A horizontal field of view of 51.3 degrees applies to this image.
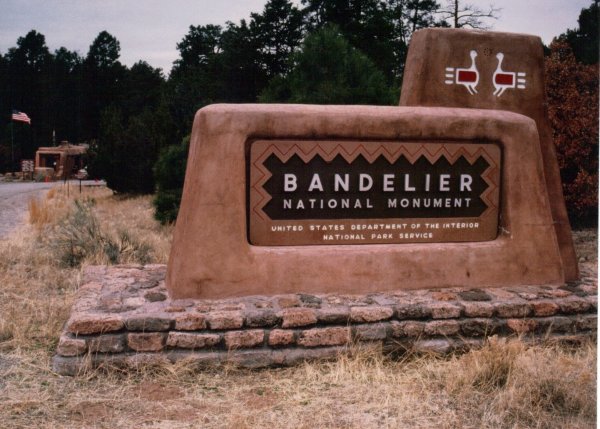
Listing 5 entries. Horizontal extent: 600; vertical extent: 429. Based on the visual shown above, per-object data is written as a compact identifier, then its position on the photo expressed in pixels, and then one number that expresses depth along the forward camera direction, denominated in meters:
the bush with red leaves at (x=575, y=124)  9.70
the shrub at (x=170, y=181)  11.17
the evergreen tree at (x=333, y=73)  9.80
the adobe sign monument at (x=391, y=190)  4.29
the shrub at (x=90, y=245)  7.42
